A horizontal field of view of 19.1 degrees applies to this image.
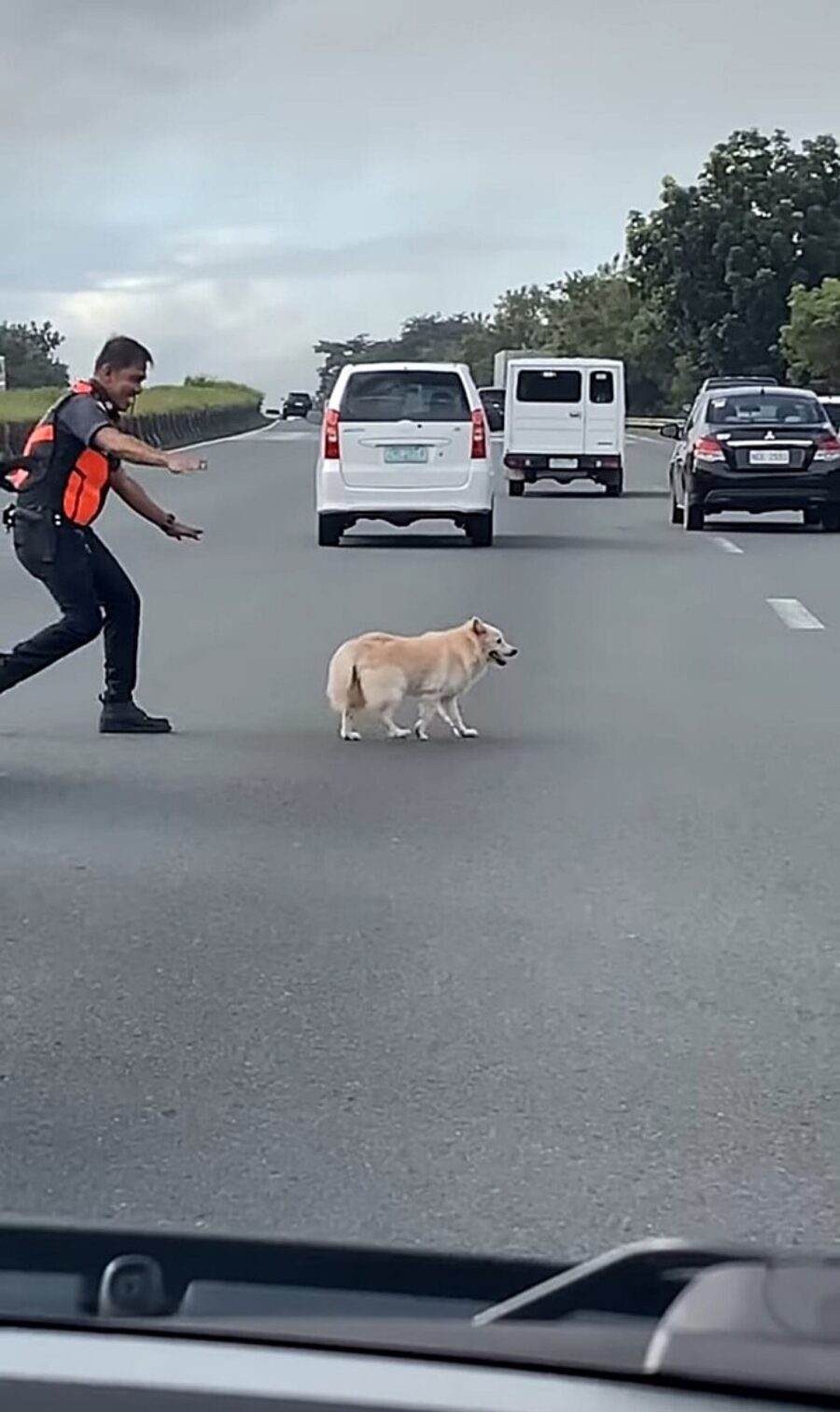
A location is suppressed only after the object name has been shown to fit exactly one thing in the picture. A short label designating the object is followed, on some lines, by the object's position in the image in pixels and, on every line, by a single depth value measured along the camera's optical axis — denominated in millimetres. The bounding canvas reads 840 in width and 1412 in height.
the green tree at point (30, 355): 139750
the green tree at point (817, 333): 76375
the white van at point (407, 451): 24172
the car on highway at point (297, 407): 123562
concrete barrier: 46531
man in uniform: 10617
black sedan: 26688
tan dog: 11109
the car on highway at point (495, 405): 45312
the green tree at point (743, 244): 90750
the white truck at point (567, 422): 36625
